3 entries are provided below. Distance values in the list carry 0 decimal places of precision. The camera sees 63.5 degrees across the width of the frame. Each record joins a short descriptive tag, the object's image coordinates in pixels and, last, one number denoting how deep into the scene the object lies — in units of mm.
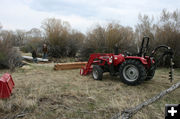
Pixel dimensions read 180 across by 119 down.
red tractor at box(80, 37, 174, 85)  4577
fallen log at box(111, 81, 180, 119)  2558
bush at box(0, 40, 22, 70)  8440
